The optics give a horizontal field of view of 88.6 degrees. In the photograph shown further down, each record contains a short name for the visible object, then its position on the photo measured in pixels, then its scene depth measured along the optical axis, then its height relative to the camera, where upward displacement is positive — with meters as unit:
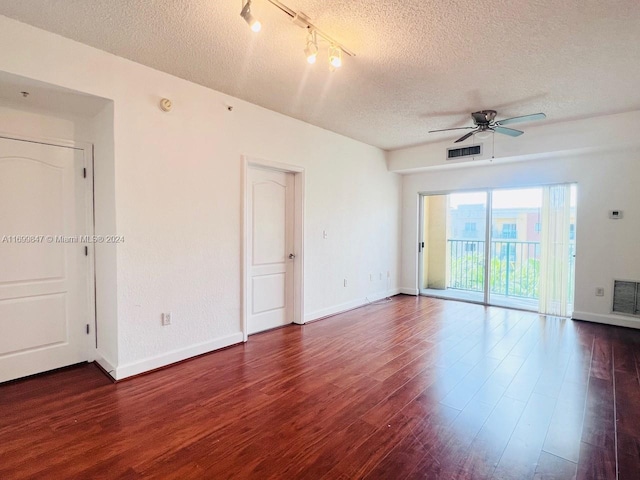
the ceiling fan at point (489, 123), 3.78 +1.29
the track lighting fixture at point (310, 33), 1.92 +1.41
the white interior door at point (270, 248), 3.98 -0.22
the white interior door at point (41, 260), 2.72 -0.26
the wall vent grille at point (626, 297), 4.30 -0.84
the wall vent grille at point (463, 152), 5.06 +1.27
